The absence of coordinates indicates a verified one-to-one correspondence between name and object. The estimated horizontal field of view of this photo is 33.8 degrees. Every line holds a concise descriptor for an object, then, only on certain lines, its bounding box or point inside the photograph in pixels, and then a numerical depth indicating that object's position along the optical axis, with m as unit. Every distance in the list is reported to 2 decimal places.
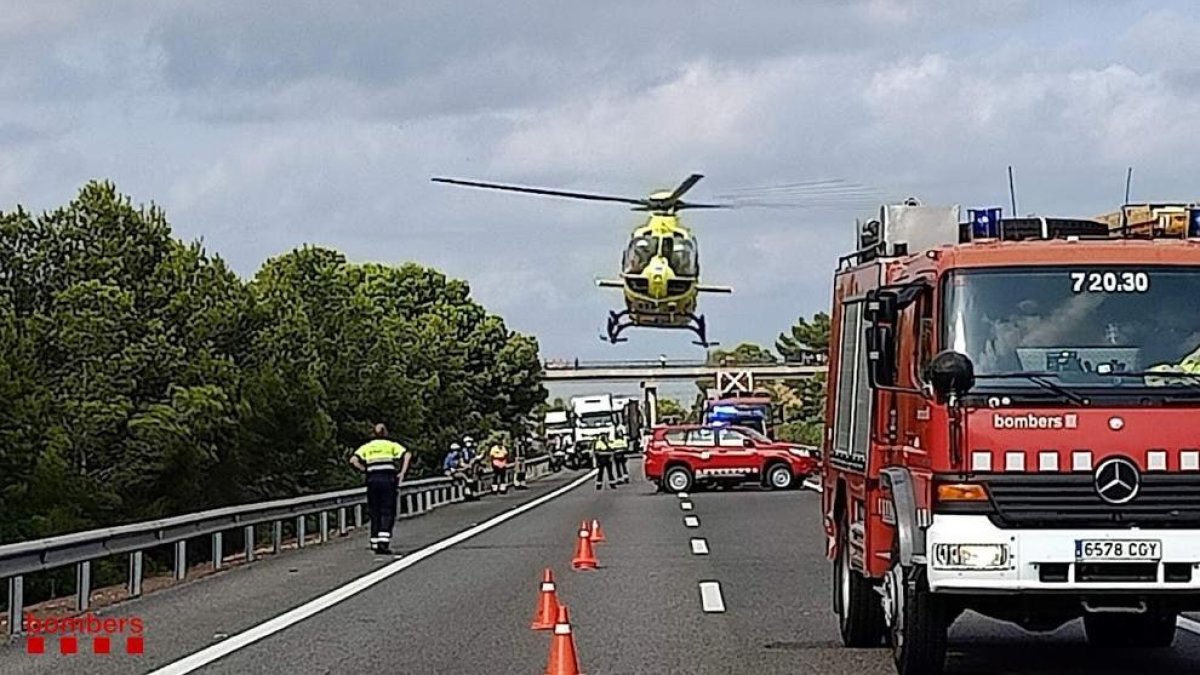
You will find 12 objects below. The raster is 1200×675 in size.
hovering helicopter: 56.59
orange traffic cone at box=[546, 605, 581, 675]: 10.61
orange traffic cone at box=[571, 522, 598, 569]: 21.31
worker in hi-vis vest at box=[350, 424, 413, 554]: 24.02
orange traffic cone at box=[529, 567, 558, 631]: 14.53
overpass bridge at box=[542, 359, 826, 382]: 117.68
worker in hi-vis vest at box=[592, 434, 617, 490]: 52.20
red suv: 44.00
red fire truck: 10.45
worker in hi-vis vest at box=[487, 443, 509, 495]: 50.53
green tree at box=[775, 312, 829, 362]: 117.81
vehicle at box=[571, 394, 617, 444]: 86.06
